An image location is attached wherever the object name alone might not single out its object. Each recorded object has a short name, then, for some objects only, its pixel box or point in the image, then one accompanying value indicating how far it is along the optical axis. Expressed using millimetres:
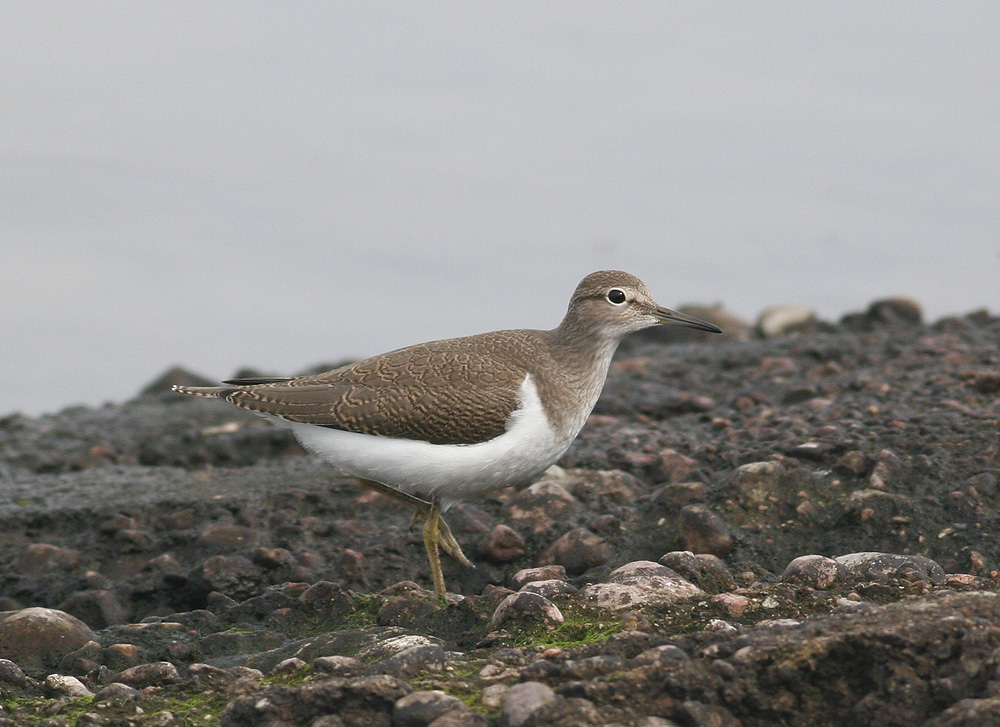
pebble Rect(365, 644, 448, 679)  8594
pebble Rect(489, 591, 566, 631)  9766
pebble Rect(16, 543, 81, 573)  14828
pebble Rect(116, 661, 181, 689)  9344
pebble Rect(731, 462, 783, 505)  13758
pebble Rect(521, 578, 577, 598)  10289
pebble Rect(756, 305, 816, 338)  30016
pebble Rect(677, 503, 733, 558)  12844
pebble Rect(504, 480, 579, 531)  14586
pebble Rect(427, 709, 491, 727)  7715
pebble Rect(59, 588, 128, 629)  13219
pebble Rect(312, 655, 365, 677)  8789
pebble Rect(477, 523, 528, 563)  13625
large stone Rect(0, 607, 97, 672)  11008
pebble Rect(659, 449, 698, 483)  15766
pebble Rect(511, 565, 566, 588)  11977
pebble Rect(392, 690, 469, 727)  7840
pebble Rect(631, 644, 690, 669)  8109
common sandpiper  12969
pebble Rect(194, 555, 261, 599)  13461
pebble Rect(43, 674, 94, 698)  9492
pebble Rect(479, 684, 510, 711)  8076
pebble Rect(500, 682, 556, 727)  7648
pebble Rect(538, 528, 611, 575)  12961
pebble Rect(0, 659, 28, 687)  9633
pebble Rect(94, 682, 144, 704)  8875
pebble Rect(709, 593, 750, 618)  9609
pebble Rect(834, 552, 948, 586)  9977
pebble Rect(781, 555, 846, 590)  10087
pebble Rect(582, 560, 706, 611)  9945
